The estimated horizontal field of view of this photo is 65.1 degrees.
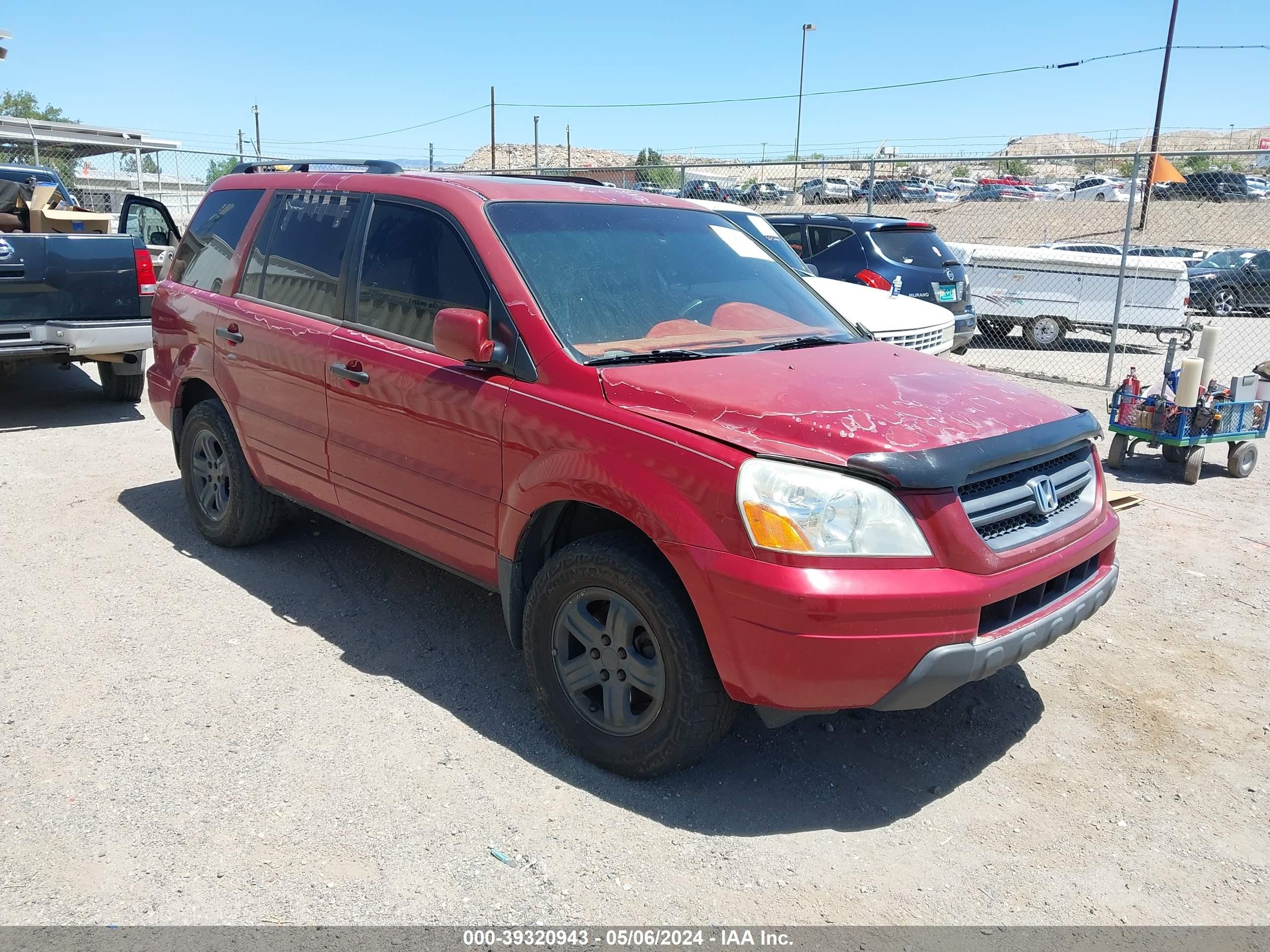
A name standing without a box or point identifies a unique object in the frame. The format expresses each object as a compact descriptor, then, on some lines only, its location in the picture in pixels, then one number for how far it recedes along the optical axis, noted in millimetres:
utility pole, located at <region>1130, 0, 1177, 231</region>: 28792
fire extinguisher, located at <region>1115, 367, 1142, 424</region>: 7328
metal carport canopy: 13703
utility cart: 7074
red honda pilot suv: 2857
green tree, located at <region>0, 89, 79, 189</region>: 50812
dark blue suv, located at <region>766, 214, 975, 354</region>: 11570
